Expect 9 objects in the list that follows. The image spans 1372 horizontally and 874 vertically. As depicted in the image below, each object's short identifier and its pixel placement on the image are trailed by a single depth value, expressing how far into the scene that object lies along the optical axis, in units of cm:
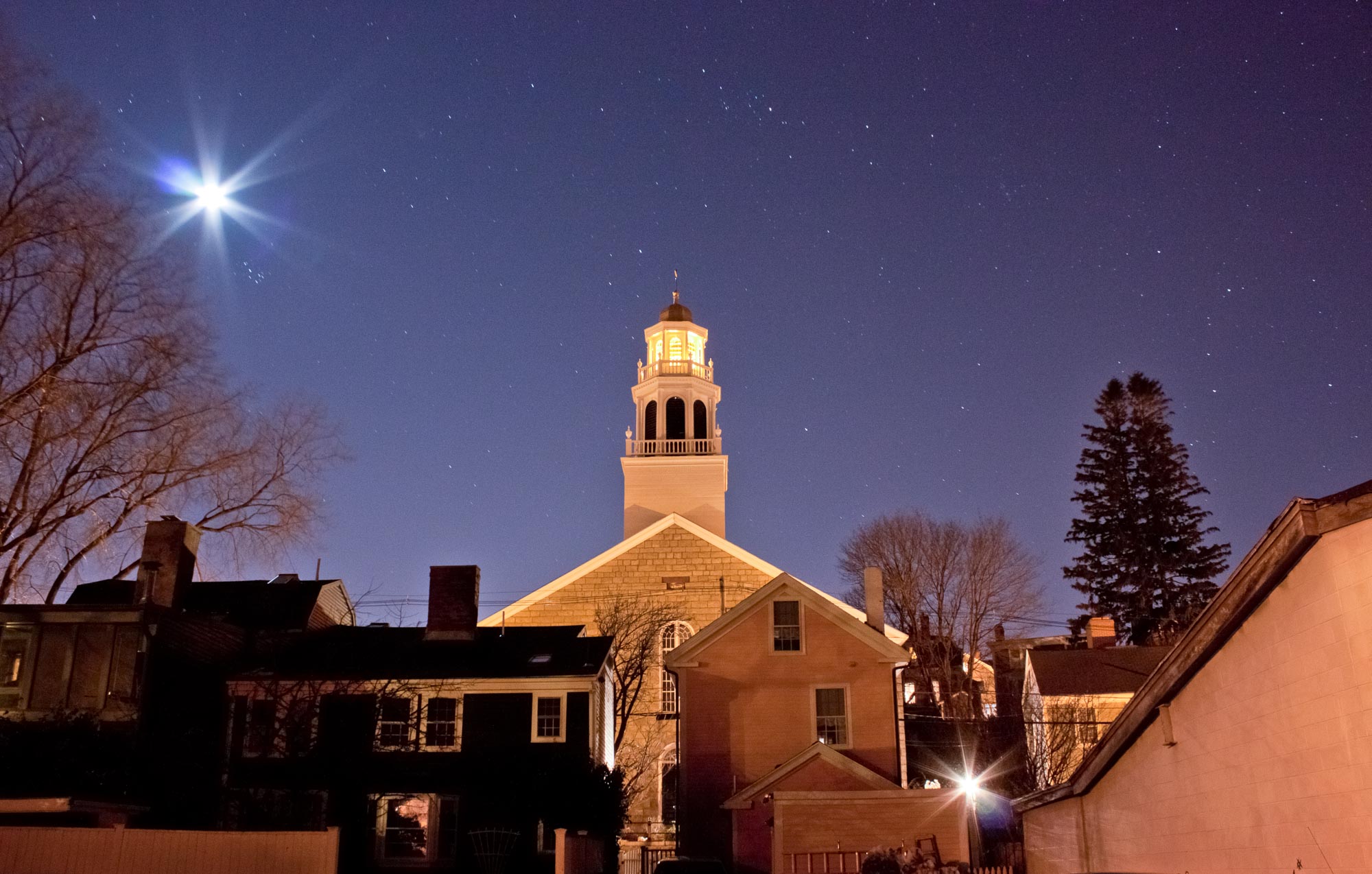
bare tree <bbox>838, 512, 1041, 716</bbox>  4909
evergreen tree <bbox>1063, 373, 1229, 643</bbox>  5734
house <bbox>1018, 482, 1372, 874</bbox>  961
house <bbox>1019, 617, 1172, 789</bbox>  3769
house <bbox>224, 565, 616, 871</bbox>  2700
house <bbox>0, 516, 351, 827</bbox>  2420
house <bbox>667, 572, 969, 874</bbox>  2841
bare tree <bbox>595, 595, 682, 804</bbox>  3862
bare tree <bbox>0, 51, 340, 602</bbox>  2527
